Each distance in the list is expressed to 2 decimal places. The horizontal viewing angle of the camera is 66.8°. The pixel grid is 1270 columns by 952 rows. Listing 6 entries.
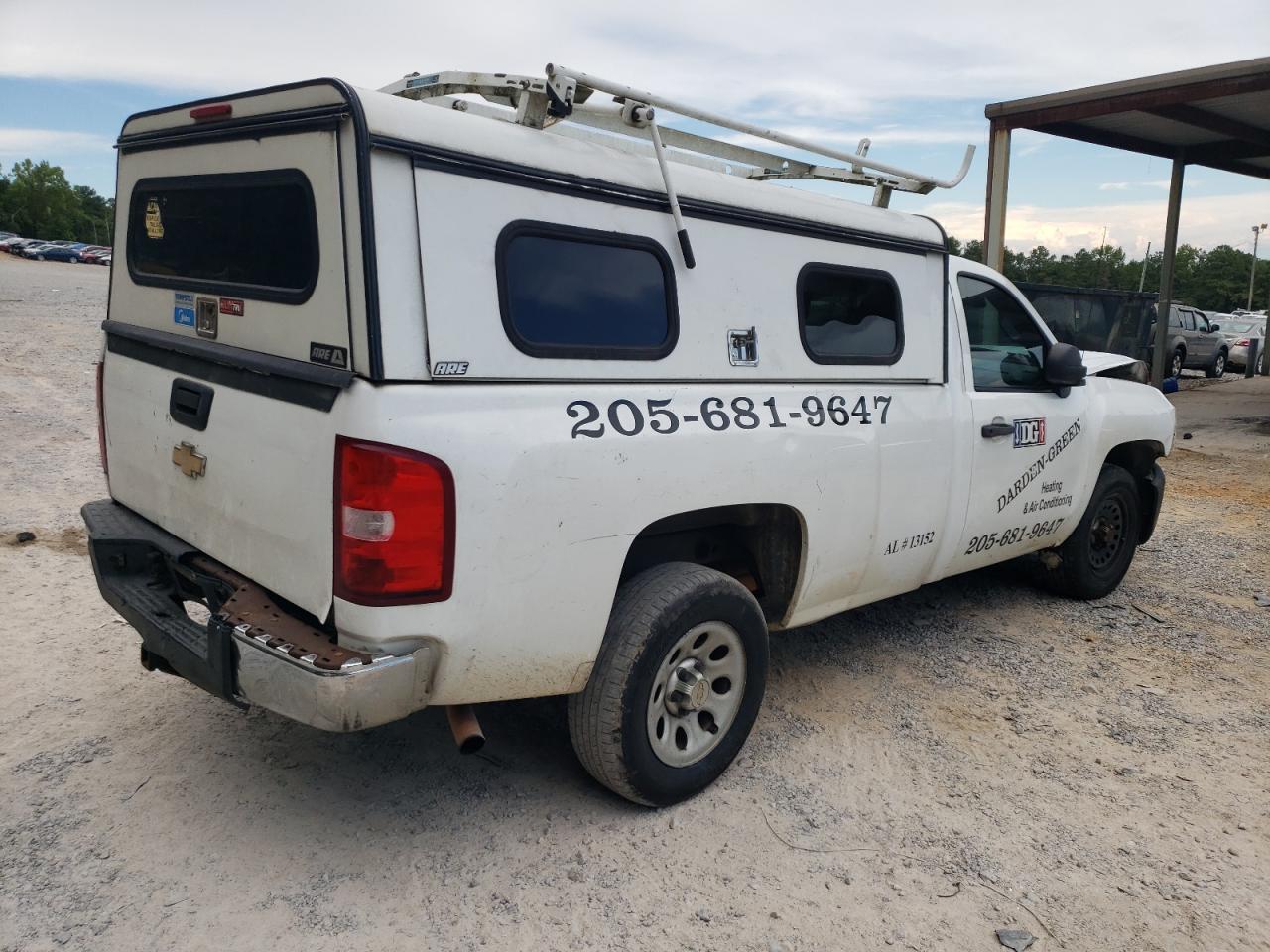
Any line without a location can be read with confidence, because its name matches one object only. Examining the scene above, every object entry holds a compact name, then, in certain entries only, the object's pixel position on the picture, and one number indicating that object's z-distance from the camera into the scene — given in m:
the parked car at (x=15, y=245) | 50.19
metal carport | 12.64
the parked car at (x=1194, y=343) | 21.39
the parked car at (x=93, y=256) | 50.66
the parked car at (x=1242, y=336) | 23.30
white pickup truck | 2.55
